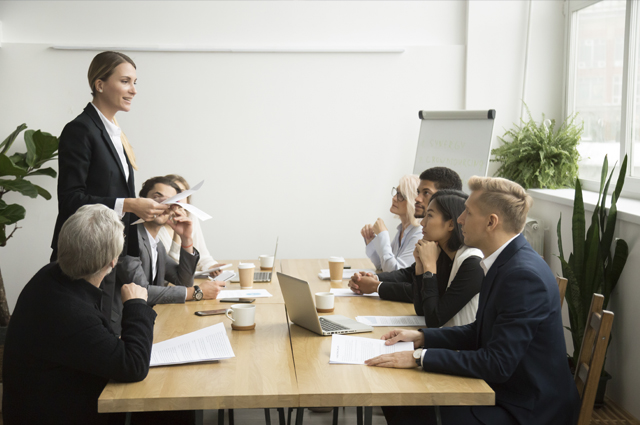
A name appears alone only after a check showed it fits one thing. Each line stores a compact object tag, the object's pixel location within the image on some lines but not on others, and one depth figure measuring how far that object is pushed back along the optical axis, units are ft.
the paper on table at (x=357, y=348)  5.95
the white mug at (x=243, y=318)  7.08
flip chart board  14.29
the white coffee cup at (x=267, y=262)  11.71
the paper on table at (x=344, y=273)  10.64
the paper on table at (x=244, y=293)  9.09
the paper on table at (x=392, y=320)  7.39
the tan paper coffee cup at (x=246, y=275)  9.80
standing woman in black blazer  8.16
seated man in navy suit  5.59
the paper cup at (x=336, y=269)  10.21
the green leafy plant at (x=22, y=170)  13.43
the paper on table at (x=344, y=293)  9.14
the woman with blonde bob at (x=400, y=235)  10.92
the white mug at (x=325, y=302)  8.00
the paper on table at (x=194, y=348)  5.91
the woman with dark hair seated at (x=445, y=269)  7.23
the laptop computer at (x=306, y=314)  6.61
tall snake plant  10.26
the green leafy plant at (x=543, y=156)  14.52
